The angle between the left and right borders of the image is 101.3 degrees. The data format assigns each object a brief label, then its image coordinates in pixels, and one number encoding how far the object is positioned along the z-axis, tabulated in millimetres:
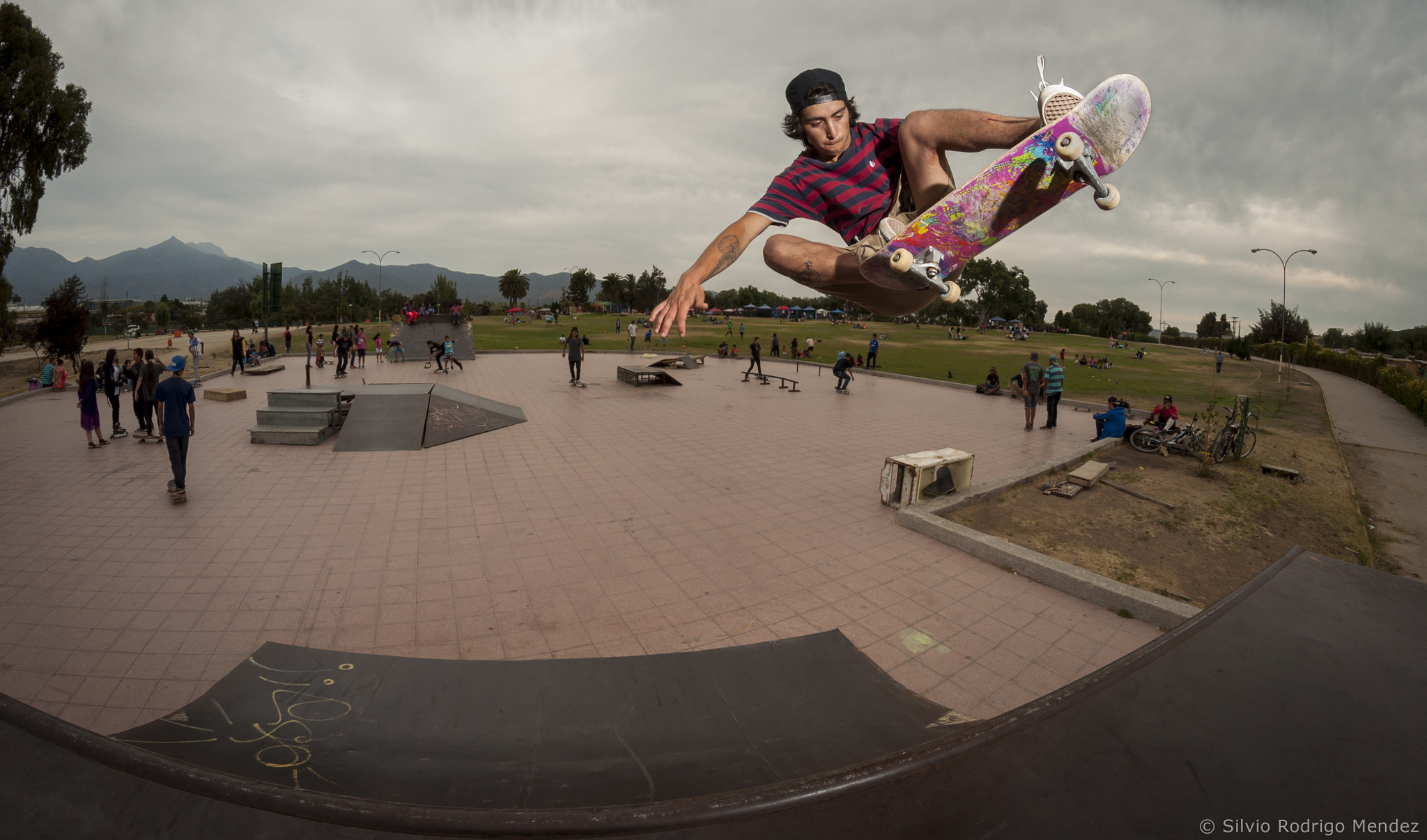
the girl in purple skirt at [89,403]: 9945
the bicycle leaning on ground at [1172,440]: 11281
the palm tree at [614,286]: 67188
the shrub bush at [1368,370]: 21391
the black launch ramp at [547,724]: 2225
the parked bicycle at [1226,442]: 10961
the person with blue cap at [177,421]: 7371
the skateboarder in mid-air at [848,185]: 2465
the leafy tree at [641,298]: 61481
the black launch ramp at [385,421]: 10836
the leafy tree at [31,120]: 22297
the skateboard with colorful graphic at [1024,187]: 2129
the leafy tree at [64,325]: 22094
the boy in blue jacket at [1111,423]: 12250
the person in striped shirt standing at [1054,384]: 13625
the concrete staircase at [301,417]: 10953
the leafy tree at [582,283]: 81062
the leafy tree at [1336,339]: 66562
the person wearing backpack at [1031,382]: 13664
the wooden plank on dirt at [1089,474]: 8980
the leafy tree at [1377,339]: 49938
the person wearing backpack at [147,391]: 10484
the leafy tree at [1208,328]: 71812
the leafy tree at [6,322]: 22672
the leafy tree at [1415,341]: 44188
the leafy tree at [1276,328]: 57719
